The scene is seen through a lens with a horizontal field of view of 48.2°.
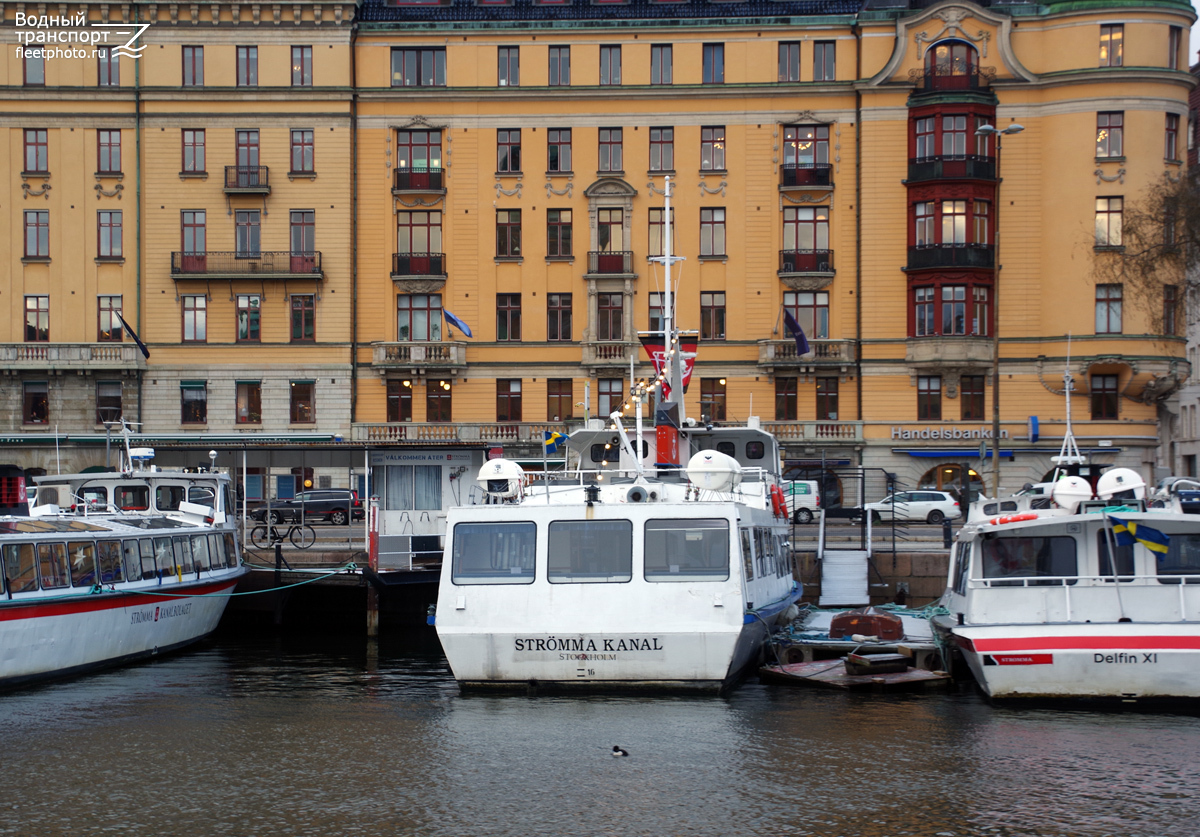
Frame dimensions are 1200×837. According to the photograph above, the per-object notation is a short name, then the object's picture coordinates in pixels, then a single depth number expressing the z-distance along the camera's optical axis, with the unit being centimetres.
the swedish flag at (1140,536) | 2169
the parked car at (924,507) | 5109
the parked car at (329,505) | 5353
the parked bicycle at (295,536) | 3863
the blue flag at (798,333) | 5323
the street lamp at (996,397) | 4156
